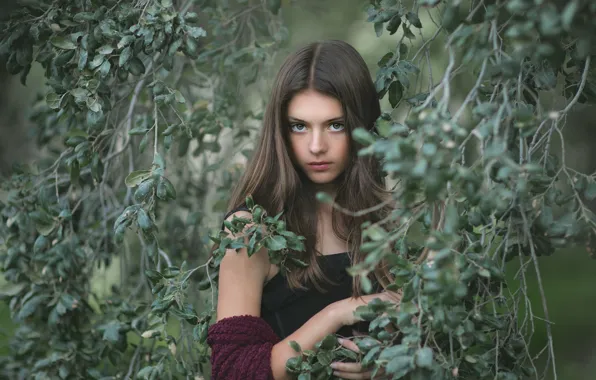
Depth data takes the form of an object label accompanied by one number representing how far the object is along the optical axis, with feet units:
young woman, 6.74
